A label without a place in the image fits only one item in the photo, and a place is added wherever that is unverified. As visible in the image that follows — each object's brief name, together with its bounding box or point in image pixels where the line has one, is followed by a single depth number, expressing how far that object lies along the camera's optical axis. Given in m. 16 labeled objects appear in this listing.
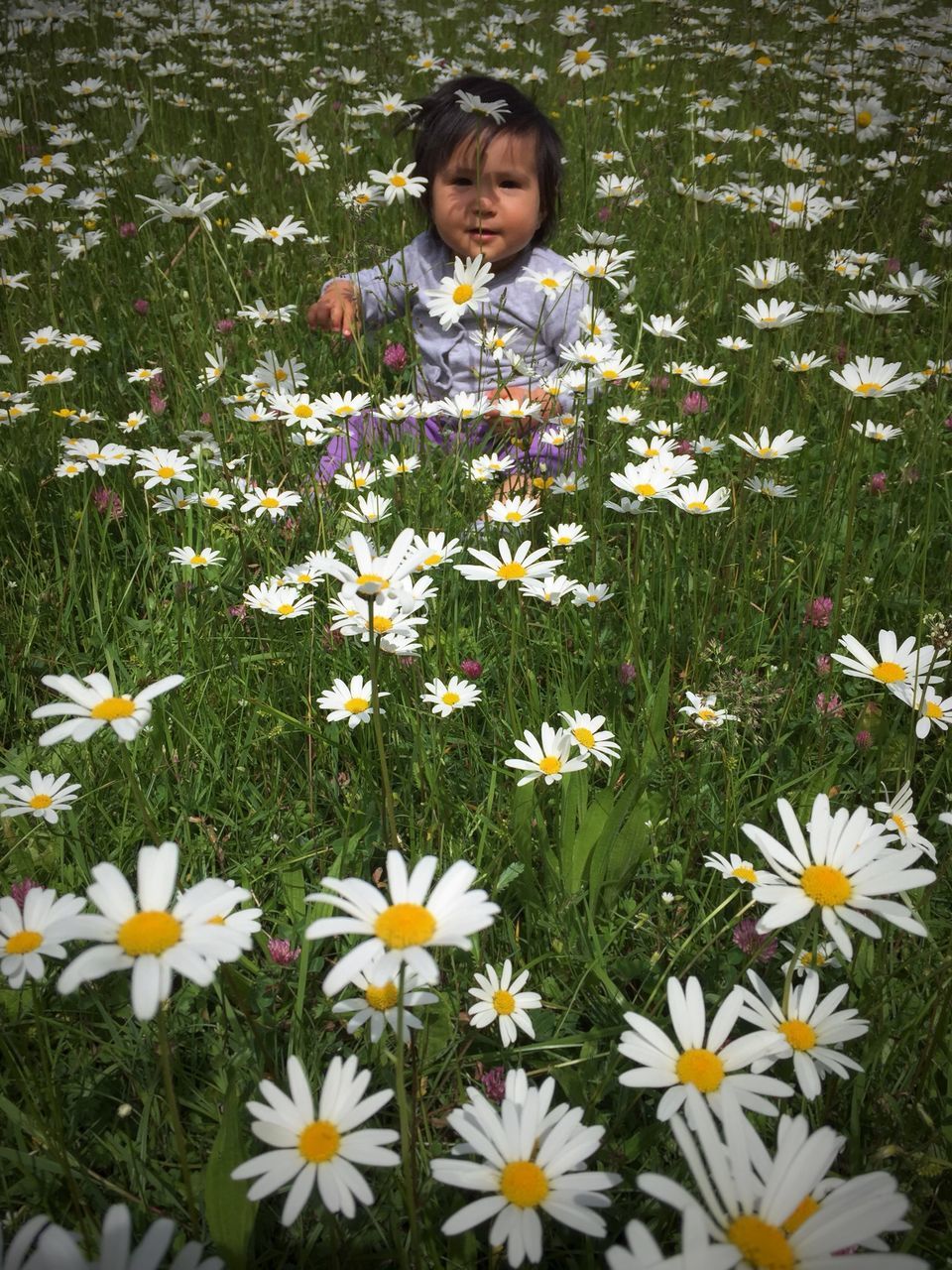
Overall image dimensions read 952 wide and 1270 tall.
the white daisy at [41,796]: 0.46
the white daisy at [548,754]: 0.50
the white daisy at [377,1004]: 0.36
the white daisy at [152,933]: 0.27
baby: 0.95
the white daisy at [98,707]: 0.34
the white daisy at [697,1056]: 0.31
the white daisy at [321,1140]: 0.28
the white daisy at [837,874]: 0.32
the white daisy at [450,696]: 0.56
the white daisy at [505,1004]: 0.42
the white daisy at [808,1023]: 0.34
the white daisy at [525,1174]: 0.28
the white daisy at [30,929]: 0.33
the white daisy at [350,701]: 0.54
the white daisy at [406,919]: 0.28
